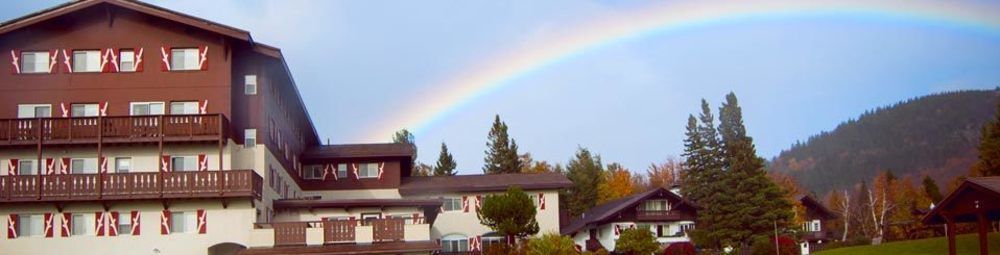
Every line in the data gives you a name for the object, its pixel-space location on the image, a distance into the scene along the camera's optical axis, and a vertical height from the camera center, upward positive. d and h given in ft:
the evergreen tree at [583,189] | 322.75 +6.01
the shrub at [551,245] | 162.09 -5.17
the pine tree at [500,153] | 318.24 +16.77
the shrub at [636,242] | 197.88 -6.09
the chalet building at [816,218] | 307.58 -3.96
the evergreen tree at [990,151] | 220.23 +9.95
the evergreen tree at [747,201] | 234.99 +1.07
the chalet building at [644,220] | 240.73 -2.59
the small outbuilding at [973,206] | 113.29 -0.48
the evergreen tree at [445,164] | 339.36 +14.89
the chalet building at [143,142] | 144.25 +10.13
